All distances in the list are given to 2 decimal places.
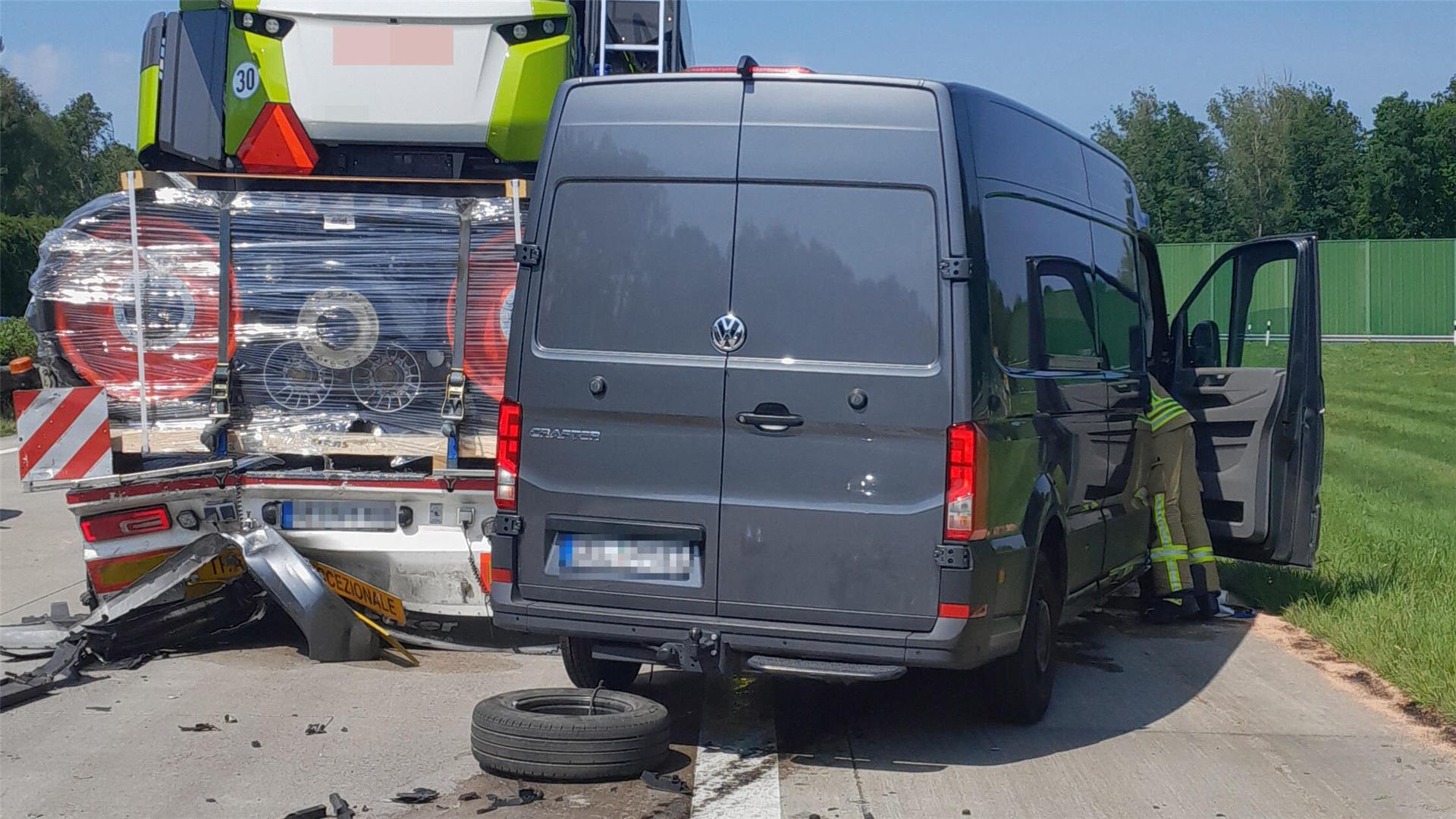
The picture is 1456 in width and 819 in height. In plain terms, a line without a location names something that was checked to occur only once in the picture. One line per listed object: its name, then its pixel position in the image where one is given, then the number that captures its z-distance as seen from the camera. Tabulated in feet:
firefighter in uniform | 28.12
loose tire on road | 17.60
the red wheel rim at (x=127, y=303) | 24.12
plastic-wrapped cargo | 24.18
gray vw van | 17.93
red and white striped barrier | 21.95
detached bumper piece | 22.72
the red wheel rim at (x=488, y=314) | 24.58
